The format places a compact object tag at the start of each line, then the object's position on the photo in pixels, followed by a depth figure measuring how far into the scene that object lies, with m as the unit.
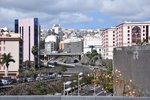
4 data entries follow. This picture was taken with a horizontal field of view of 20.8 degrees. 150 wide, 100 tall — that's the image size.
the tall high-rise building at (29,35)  157.50
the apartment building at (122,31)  136.57
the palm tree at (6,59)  112.70
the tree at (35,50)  144.43
